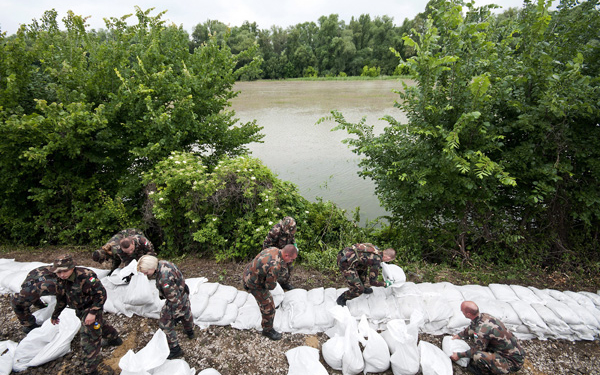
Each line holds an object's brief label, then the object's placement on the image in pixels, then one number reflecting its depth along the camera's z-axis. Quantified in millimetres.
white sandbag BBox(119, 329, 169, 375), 2621
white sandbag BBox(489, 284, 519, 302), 3672
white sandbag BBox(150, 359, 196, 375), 2789
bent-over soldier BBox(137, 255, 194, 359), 2990
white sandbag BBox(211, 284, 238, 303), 3703
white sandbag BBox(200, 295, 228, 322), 3455
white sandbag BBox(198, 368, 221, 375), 2842
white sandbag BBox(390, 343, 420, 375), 2842
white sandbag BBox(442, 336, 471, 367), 2988
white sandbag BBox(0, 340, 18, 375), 2827
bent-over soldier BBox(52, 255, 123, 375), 2803
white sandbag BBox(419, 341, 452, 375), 2824
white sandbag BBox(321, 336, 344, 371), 2936
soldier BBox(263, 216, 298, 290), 3957
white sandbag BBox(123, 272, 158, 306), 3441
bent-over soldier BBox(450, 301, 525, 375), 2783
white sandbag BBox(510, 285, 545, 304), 3619
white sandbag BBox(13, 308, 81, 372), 2932
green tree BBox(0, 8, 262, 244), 5184
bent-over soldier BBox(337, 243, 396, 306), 3523
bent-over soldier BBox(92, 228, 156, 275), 3719
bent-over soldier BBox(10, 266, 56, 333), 2994
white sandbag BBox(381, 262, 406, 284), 3621
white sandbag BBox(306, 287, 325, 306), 3654
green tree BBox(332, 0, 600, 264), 3711
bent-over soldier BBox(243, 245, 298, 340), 3107
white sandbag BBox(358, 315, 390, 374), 2900
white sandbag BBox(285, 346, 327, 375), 2803
